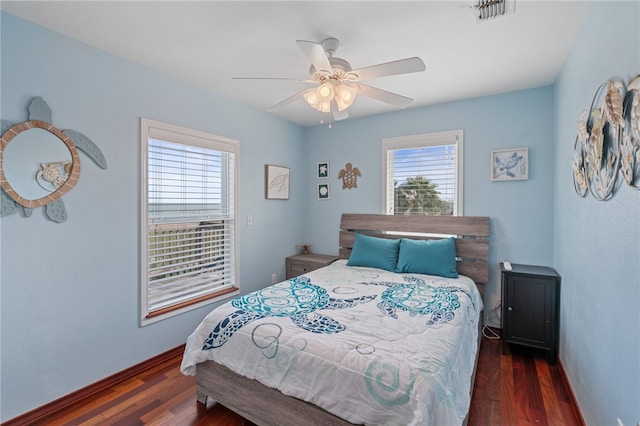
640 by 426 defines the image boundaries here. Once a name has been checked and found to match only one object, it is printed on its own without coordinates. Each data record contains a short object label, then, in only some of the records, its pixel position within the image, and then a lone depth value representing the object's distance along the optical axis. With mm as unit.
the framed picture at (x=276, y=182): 3650
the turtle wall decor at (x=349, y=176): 3838
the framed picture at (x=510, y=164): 2883
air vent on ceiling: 1620
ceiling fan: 1671
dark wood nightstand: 2479
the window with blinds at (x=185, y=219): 2490
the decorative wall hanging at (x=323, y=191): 4074
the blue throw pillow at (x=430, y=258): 2852
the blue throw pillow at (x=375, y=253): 3102
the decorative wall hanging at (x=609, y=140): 1104
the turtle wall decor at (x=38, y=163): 1738
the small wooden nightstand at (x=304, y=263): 3693
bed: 1303
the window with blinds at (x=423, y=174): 3264
